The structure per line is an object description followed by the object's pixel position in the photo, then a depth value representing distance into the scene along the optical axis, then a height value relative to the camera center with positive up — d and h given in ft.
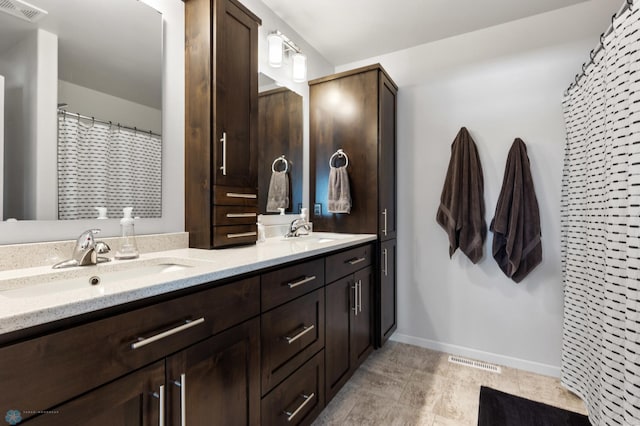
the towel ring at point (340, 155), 7.65 +1.43
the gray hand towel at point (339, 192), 7.41 +0.48
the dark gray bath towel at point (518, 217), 6.78 -0.13
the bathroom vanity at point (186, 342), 1.93 -1.17
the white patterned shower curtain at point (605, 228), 3.27 -0.25
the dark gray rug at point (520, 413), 5.26 -3.72
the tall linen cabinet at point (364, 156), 7.34 +1.40
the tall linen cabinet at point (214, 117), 4.70 +1.53
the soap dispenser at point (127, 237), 3.86 -0.38
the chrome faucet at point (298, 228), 7.09 -0.42
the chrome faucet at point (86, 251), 3.33 -0.48
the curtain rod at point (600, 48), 3.65 +2.60
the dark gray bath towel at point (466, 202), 7.31 +0.23
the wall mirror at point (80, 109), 3.28 +1.29
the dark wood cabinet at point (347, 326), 5.27 -2.32
